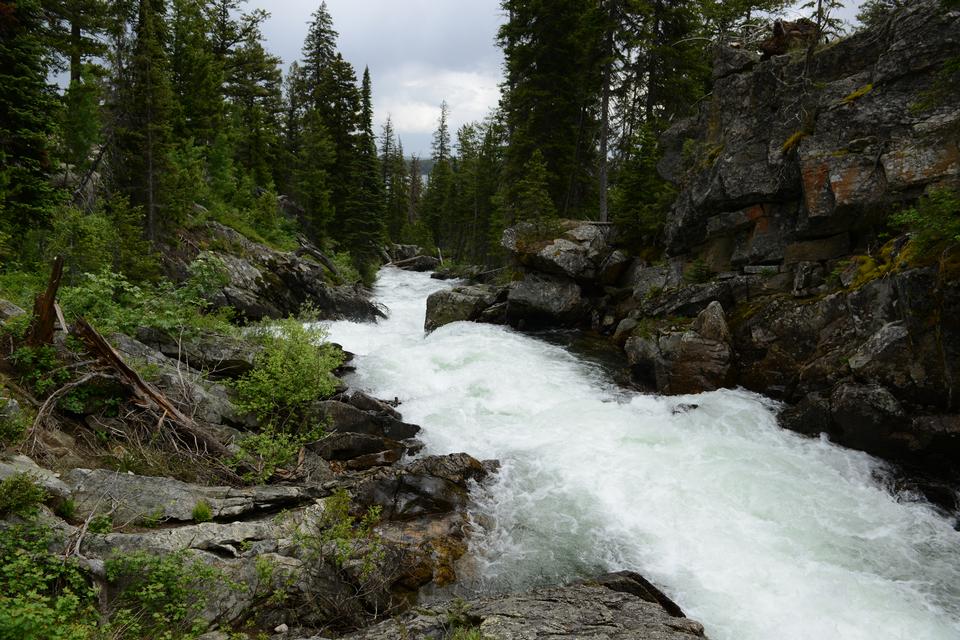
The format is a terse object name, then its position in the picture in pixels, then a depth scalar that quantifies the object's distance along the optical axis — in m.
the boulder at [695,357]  13.95
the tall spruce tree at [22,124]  11.72
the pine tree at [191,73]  23.14
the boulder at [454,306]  22.28
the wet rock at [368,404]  12.17
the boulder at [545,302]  21.28
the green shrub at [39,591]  3.77
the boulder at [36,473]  5.42
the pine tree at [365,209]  34.53
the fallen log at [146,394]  8.01
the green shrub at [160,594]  4.75
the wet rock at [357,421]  10.90
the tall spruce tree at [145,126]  15.80
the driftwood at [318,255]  26.95
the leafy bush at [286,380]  10.31
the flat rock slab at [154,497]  6.02
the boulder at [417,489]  8.47
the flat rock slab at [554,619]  5.37
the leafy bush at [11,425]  6.07
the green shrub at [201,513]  6.52
